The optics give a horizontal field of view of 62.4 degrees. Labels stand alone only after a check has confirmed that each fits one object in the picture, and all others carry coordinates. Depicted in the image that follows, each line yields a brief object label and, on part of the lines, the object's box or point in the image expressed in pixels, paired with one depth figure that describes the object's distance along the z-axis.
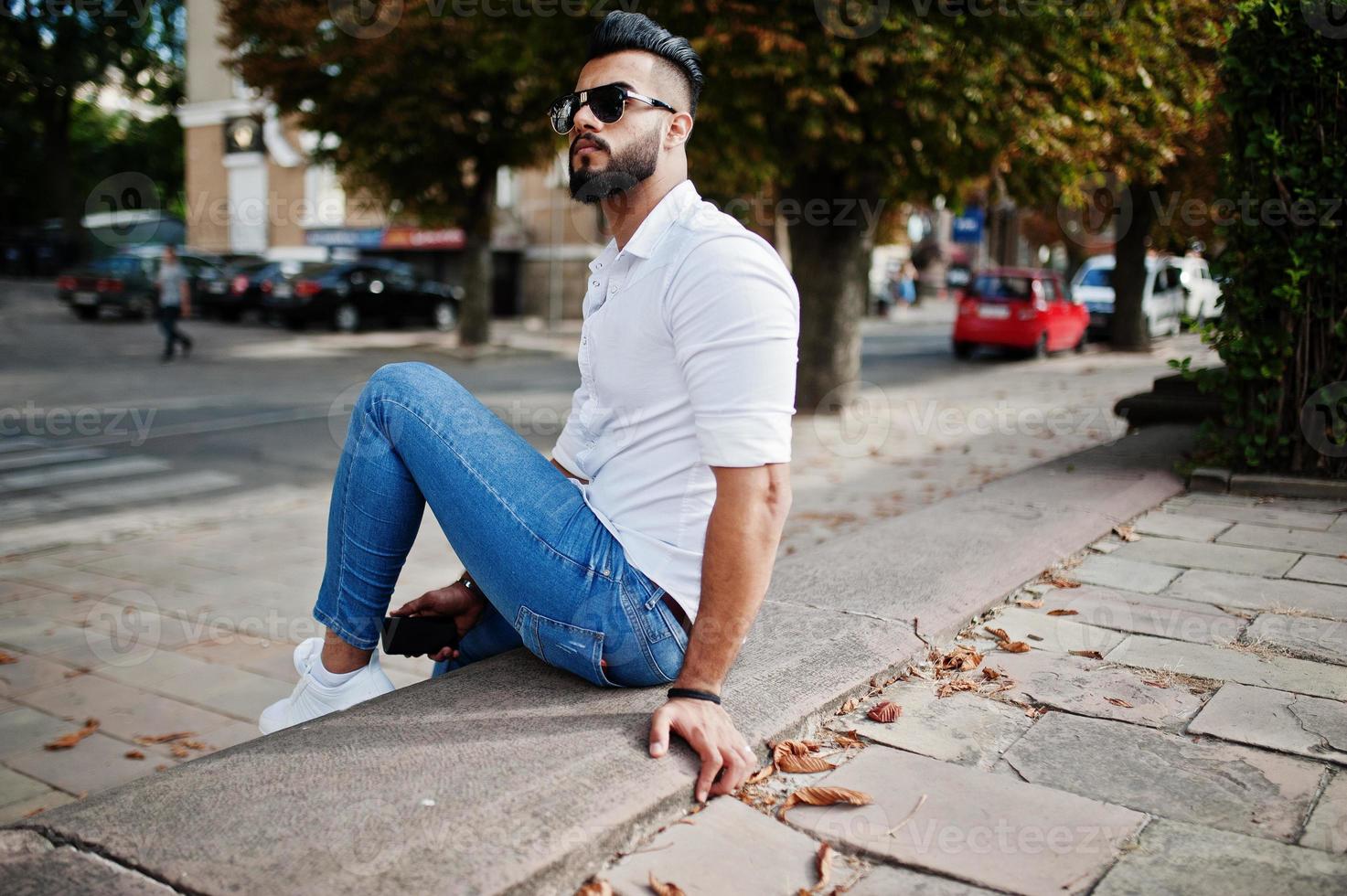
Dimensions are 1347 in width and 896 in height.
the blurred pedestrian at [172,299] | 18.17
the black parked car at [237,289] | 26.34
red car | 21.55
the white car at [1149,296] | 25.56
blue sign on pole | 36.00
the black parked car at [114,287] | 25.55
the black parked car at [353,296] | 24.89
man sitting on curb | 2.26
